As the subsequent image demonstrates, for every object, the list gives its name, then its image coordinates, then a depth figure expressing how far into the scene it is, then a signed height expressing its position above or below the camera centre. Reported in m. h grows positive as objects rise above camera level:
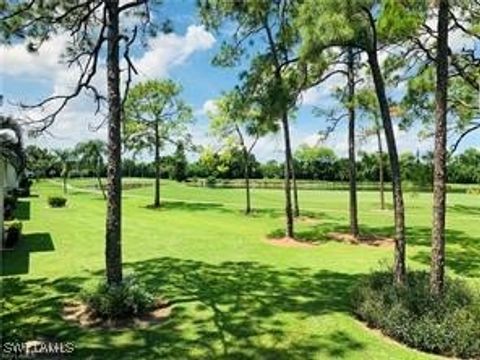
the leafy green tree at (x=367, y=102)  22.81 +2.84
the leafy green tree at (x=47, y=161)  72.81 +2.17
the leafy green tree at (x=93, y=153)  57.34 +2.44
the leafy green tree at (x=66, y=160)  65.62 +2.04
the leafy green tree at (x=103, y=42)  12.64 +3.18
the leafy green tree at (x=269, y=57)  13.78 +3.36
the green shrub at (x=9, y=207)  28.94 -1.51
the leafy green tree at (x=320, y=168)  81.58 +1.02
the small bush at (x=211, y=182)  77.09 -0.80
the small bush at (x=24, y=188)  50.84 -0.95
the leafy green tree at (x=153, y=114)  41.81 +4.38
